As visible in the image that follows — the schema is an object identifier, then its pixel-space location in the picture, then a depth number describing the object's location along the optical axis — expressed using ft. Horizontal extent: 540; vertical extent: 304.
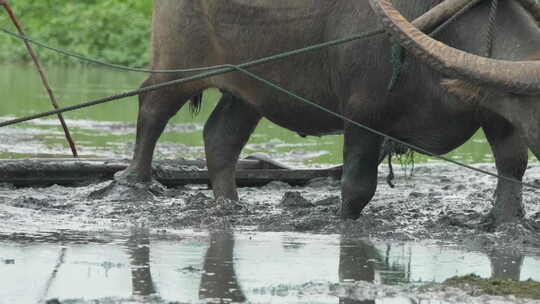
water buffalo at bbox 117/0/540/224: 50.96
